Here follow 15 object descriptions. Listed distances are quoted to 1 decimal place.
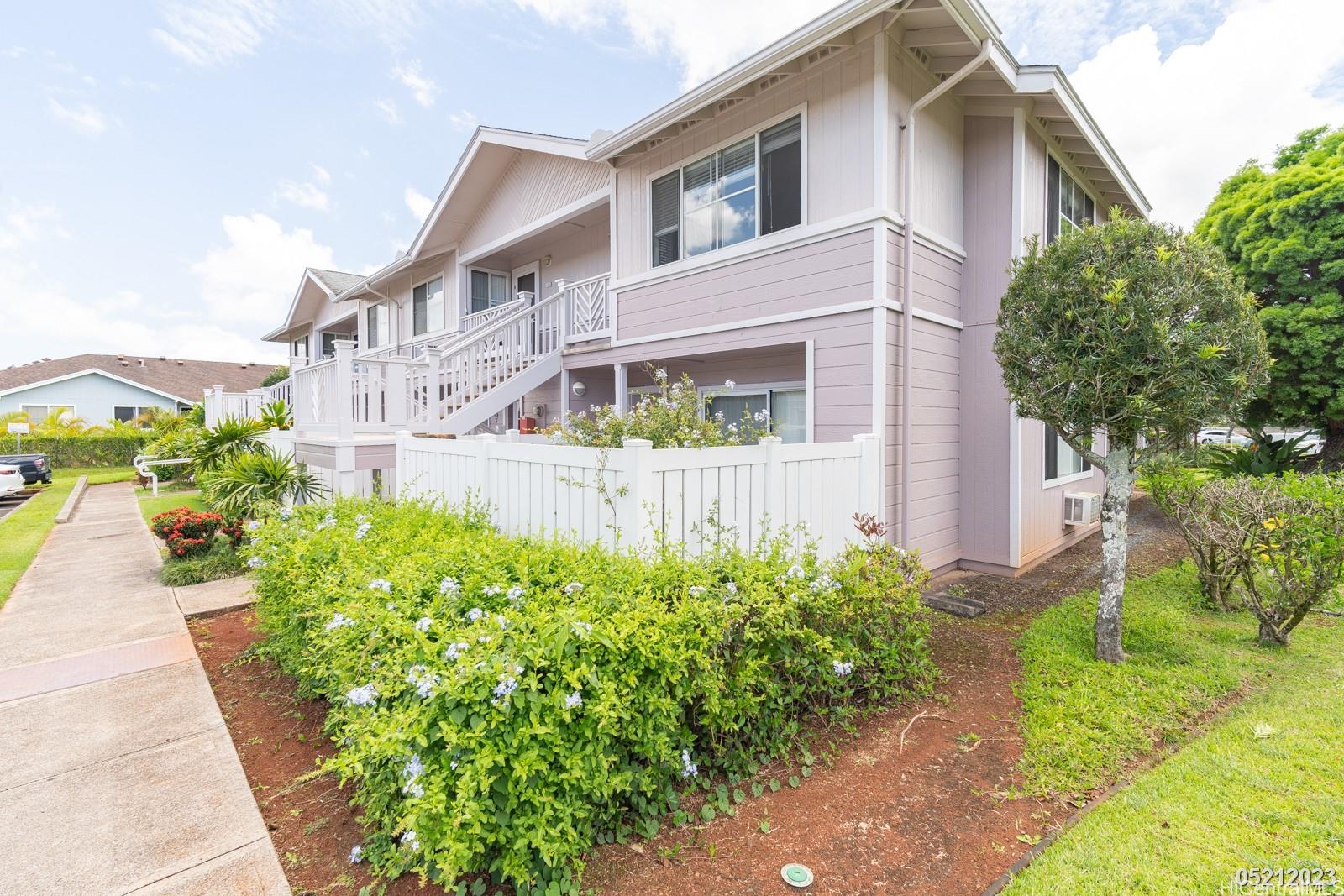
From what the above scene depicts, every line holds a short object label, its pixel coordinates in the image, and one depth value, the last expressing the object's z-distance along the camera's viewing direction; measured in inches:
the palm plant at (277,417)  447.2
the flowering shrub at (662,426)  206.8
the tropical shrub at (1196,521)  206.2
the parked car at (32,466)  690.2
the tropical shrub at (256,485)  321.7
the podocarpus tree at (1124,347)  162.6
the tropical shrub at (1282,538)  172.9
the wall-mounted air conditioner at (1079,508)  340.8
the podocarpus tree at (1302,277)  387.9
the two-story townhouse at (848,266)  247.9
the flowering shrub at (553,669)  84.4
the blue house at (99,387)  1163.9
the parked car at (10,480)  606.2
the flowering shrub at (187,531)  303.7
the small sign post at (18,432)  847.5
